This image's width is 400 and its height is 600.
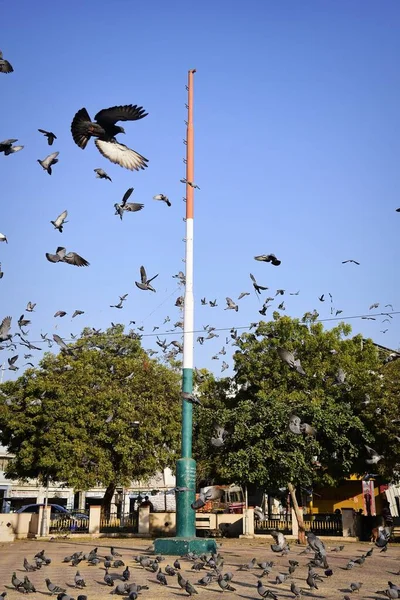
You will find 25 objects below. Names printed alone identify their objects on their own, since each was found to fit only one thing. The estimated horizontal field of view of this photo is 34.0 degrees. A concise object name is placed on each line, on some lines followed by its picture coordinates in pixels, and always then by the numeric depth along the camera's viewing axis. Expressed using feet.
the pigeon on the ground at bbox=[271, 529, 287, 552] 50.88
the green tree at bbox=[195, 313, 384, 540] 102.22
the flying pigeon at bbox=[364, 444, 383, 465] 57.26
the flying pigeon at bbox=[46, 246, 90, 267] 49.96
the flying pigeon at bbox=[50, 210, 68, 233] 47.29
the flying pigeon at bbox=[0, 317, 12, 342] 47.57
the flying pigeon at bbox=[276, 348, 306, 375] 50.79
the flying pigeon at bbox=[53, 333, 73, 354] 65.62
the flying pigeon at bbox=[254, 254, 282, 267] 53.78
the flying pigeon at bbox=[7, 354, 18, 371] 62.39
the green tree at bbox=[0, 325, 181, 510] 120.67
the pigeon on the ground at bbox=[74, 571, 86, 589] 39.63
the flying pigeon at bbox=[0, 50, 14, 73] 33.30
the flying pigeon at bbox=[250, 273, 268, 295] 62.54
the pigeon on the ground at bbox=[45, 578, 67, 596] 37.19
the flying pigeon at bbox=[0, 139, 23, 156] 39.27
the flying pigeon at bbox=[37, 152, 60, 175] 44.24
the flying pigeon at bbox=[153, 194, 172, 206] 59.77
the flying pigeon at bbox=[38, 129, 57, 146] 43.37
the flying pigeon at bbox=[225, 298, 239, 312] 70.38
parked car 136.99
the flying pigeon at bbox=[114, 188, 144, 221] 49.73
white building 205.46
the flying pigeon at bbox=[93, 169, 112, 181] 48.35
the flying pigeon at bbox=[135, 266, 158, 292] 60.03
